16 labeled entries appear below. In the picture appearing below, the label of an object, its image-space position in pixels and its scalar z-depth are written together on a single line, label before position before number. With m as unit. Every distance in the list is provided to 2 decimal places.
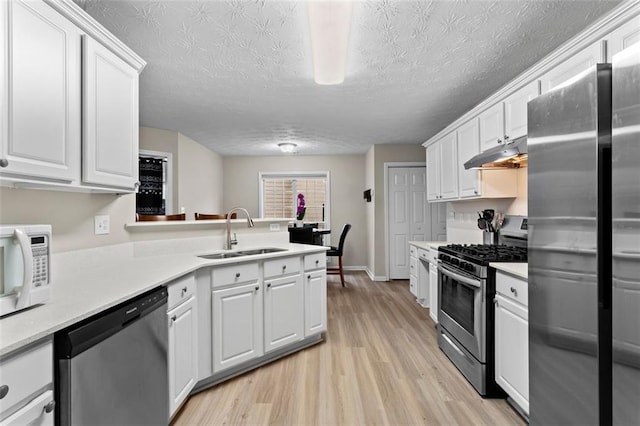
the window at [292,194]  6.81
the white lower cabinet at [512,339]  1.77
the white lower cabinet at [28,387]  0.82
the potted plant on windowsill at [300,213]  4.93
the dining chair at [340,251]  5.29
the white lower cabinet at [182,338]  1.75
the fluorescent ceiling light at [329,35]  1.72
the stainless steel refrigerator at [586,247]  0.99
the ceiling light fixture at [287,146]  5.21
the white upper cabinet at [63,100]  1.20
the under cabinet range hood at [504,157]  2.24
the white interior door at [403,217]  5.71
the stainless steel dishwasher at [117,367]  1.01
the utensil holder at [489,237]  3.15
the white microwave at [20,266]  1.04
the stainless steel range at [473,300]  2.12
